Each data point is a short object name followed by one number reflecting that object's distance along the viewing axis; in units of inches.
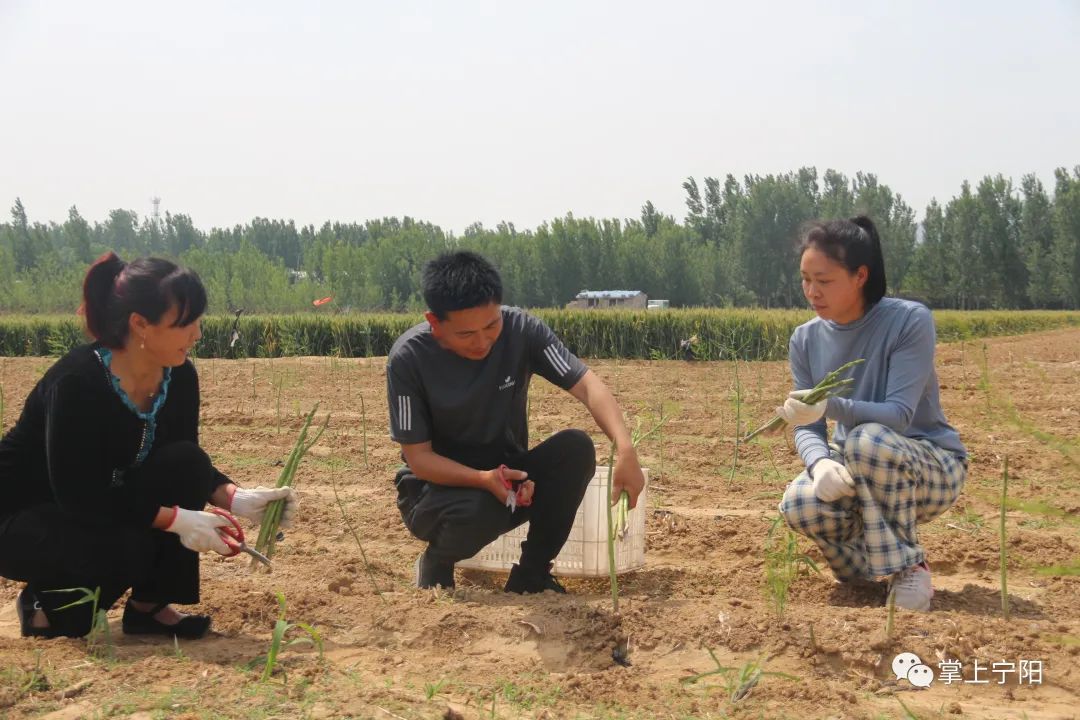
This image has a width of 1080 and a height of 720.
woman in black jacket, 92.2
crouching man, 105.5
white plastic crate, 120.1
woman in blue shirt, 102.3
